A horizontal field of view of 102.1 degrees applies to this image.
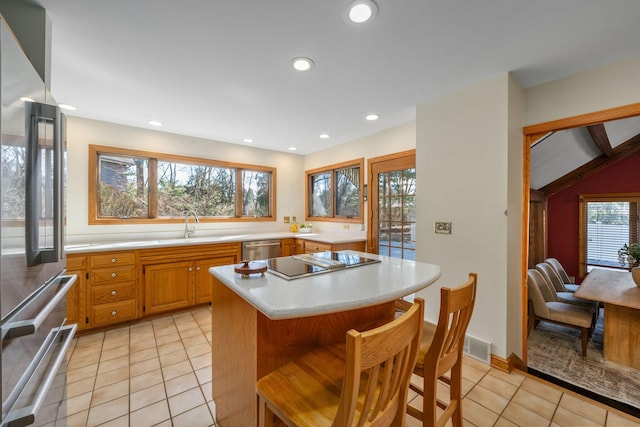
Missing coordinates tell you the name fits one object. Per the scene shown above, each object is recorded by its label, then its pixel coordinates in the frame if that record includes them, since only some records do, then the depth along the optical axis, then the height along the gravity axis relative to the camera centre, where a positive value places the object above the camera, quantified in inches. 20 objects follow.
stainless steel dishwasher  143.9 -21.2
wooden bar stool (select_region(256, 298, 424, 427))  26.8 -26.4
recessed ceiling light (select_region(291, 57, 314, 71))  75.1 +44.5
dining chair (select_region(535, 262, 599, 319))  118.9 -41.0
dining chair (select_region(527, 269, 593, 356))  99.7 -40.6
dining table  90.4 -39.6
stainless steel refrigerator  30.8 -4.6
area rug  76.3 -54.2
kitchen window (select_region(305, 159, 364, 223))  159.3 +13.9
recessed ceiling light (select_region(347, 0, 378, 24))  54.6 +44.2
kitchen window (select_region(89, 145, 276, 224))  129.0 +14.1
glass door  125.8 +3.9
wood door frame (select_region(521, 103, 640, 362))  83.9 +12.0
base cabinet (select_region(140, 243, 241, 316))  117.5 -29.5
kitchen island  39.8 -20.3
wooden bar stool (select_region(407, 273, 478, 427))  41.6 -25.7
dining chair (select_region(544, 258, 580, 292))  151.4 -39.0
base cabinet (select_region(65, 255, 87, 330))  100.5 -32.4
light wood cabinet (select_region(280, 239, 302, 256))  158.4 -21.0
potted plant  123.1 -20.0
